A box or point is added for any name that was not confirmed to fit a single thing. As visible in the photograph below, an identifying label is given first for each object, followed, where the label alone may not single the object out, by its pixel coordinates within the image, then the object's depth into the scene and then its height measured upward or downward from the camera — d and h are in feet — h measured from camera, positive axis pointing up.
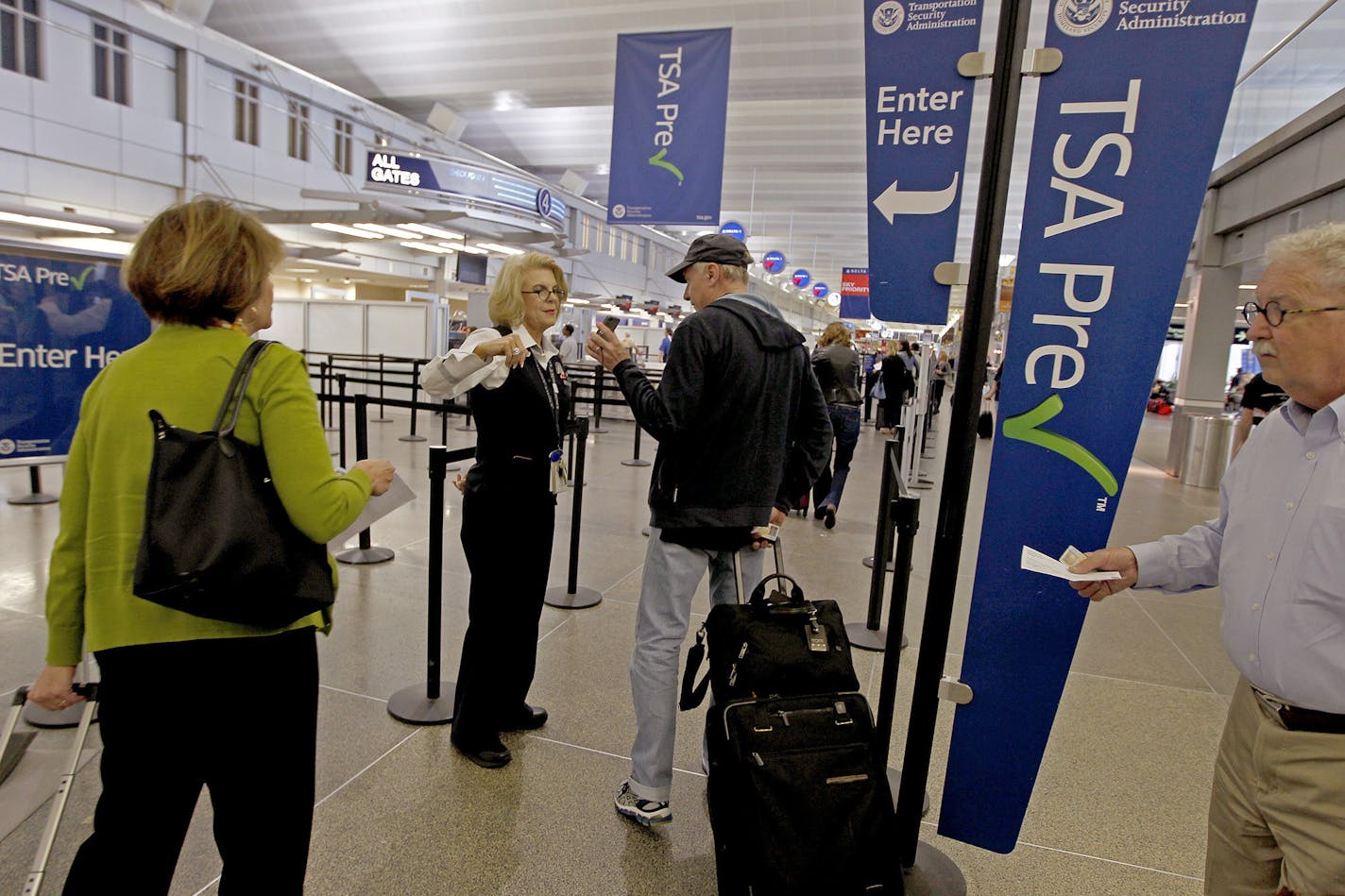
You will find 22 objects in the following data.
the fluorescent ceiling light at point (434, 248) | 65.43 +7.62
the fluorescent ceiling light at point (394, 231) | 46.47 +6.47
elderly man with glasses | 4.34 -1.21
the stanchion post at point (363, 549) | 15.62 -4.88
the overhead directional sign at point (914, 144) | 6.75 +2.04
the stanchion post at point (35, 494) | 19.40 -4.86
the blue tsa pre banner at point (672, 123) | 25.76 +7.84
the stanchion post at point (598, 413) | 38.96 -3.72
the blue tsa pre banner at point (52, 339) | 15.28 -0.66
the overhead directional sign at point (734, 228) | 49.07 +8.21
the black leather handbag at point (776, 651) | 6.73 -2.59
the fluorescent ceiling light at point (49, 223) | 35.63 +3.99
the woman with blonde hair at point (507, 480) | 8.45 -1.58
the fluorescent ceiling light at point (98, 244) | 43.11 +3.91
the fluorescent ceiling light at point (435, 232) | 48.22 +6.84
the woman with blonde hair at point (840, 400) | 23.38 -1.10
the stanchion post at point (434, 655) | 10.13 -4.37
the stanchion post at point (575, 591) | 14.65 -4.89
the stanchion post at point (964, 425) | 6.03 -0.43
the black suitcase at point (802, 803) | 6.07 -3.56
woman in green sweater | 4.43 -1.65
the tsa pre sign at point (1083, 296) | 5.86 +0.70
